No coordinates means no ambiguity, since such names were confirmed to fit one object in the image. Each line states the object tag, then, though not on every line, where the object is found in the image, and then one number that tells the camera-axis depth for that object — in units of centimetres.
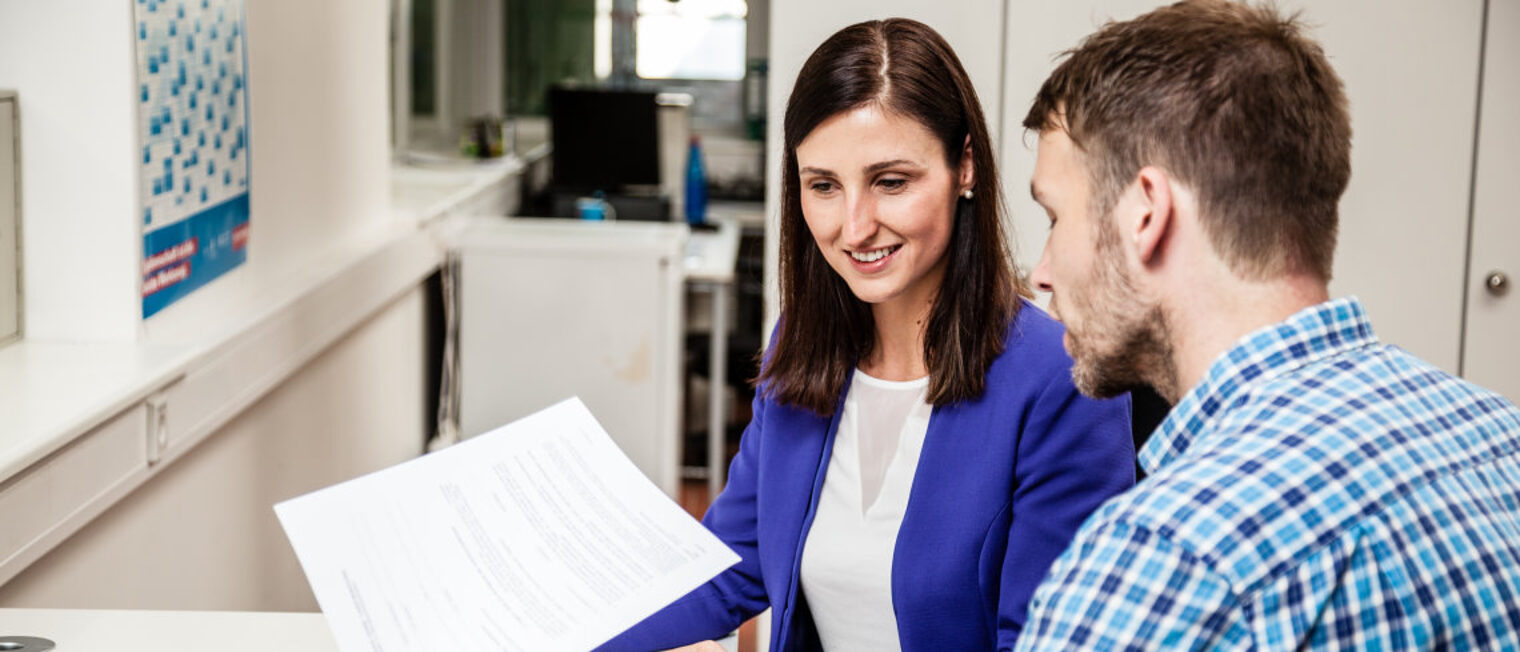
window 633
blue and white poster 185
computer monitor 514
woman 122
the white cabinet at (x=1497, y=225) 219
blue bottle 502
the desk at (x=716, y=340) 397
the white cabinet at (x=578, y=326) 343
